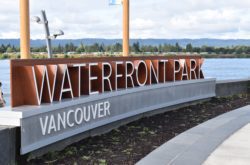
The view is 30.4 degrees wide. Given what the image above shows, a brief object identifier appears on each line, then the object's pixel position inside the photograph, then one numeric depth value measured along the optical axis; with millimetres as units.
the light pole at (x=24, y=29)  8273
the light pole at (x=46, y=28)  11021
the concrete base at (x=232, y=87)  15586
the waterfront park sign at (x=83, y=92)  7023
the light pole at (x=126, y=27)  11867
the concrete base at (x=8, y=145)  6207
